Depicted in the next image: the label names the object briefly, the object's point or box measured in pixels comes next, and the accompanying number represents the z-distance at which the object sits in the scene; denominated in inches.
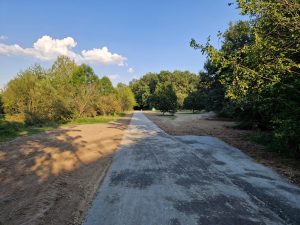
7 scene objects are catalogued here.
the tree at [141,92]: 3147.1
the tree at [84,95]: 1006.2
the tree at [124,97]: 1943.9
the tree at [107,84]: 1732.3
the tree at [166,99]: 1441.1
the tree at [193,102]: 1818.2
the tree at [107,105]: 1205.3
